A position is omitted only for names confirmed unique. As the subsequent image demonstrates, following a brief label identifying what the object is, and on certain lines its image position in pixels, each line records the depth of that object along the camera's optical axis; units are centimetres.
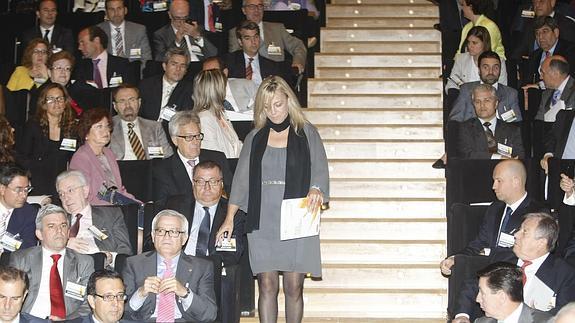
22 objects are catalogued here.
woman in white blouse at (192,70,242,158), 1439
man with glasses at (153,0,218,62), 1763
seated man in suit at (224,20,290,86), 1683
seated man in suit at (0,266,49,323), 946
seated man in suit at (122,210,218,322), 1035
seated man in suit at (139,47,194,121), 1595
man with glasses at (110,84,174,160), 1495
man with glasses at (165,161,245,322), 1202
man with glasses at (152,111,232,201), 1327
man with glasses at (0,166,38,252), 1225
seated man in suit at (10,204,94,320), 1097
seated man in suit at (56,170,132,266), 1219
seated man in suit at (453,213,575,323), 1057
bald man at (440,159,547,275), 1209
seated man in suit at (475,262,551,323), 930
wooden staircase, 1316
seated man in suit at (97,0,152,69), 1789
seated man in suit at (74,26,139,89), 1697
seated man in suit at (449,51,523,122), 1550
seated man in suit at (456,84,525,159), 1453
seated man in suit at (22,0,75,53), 1791
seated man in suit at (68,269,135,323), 970
